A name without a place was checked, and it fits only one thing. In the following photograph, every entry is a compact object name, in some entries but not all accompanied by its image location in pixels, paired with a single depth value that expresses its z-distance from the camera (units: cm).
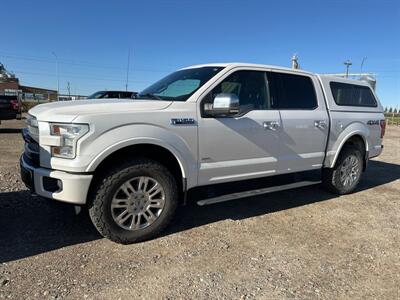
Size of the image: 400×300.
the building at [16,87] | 4372
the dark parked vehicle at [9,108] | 1494
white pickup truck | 376
